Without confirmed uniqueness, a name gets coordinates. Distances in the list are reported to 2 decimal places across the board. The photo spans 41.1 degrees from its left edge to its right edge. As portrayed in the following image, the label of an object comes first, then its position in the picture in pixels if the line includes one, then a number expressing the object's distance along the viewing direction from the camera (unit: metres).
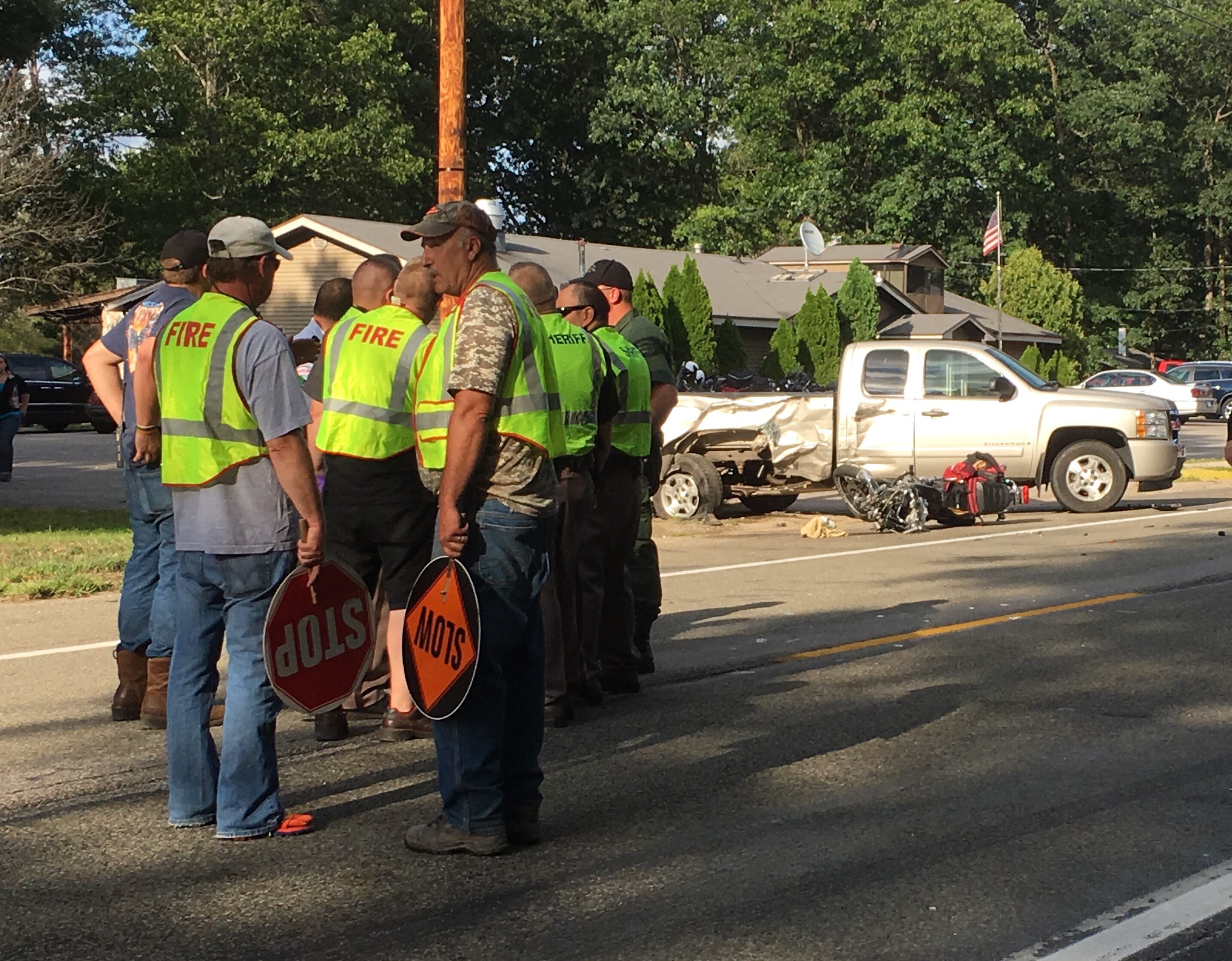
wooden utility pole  14.78
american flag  45.41
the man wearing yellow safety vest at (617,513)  7.91
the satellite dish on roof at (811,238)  51.31
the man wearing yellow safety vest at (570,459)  7.27
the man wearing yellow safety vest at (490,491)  5.23
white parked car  47.31
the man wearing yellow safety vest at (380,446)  6.83
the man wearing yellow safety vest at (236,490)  5.52
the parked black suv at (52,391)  36.94
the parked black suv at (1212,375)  47.75
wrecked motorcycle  16.81
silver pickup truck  17.86
